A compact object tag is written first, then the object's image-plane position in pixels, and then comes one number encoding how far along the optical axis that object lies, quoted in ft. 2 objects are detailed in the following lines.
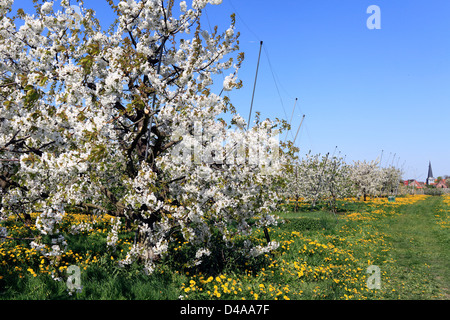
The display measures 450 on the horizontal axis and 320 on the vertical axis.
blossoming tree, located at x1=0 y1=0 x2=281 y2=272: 18.63
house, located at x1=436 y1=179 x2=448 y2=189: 403.95
